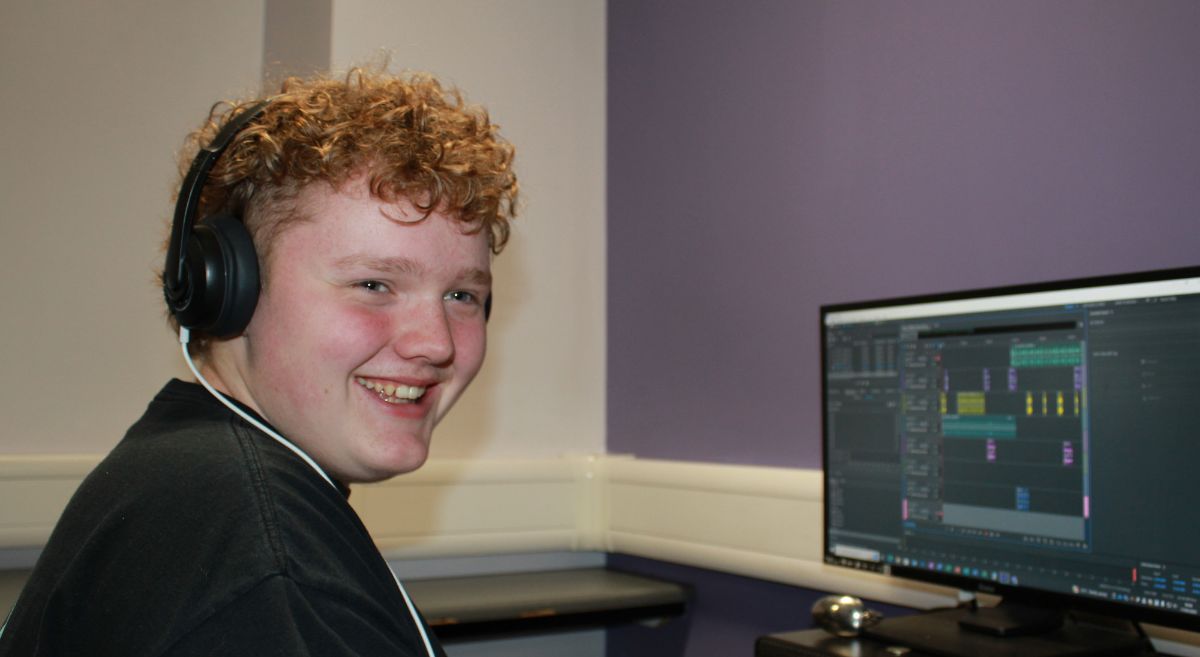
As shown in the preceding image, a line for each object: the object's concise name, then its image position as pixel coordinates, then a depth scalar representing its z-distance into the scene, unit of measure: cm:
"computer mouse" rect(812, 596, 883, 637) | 152
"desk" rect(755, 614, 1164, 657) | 135
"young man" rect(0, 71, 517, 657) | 68
